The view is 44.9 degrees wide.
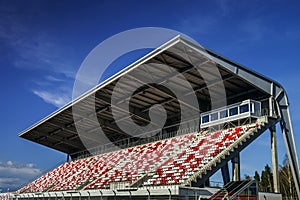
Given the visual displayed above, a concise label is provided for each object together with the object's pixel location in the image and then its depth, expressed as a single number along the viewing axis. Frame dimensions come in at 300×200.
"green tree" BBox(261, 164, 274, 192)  54.11
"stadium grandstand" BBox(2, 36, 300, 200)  23.66
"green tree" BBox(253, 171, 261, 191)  61.98
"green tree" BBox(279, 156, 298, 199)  51.00
